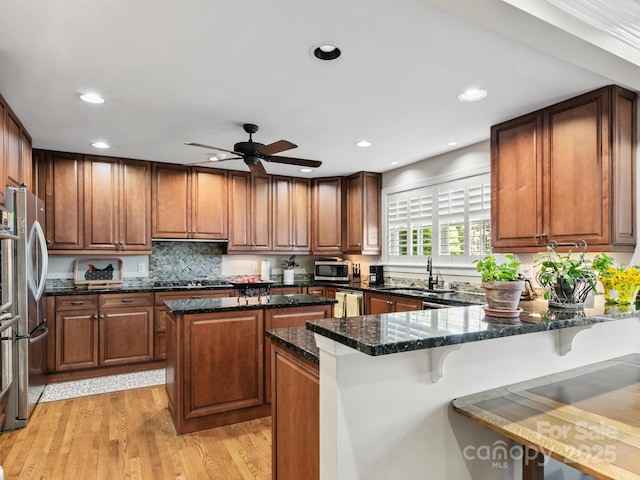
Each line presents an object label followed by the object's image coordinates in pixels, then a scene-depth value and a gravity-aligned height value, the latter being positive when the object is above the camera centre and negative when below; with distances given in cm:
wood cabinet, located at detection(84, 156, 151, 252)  446 +46
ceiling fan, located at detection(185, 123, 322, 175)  323 +74
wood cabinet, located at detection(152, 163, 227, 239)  484 +52
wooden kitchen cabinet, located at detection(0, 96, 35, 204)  279 +76
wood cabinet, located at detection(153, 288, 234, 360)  447 -95
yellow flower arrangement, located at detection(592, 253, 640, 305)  203 -21
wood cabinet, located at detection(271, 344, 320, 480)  152 -75
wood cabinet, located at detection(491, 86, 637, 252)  257 +47
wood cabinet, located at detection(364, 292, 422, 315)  395 -69
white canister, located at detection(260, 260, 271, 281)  565 -41
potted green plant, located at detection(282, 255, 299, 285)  567 -42
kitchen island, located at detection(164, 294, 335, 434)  281 -87
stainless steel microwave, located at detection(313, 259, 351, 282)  556 -43
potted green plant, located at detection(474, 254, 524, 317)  162 -20
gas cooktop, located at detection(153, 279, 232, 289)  471 -53
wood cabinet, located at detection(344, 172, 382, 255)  534 +36
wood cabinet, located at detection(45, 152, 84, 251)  427 +48
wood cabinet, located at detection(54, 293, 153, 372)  407 -95
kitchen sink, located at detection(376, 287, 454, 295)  414 -56
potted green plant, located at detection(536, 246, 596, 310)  183 -21
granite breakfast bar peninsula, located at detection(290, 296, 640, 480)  127 -54
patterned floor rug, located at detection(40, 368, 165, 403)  369 -145
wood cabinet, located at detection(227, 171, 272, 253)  527 +40
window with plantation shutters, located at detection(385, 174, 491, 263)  404 +22
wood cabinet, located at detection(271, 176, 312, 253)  559 +40
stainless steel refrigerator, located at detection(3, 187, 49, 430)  294 -46
